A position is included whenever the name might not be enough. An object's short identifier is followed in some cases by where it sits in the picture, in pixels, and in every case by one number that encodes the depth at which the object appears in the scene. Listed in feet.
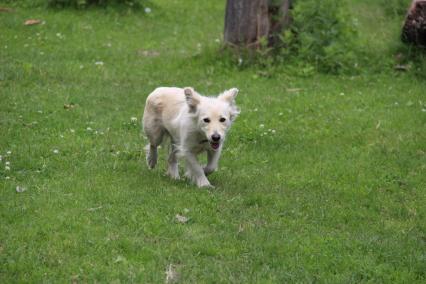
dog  28.55
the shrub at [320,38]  50.98
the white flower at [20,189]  27.64
